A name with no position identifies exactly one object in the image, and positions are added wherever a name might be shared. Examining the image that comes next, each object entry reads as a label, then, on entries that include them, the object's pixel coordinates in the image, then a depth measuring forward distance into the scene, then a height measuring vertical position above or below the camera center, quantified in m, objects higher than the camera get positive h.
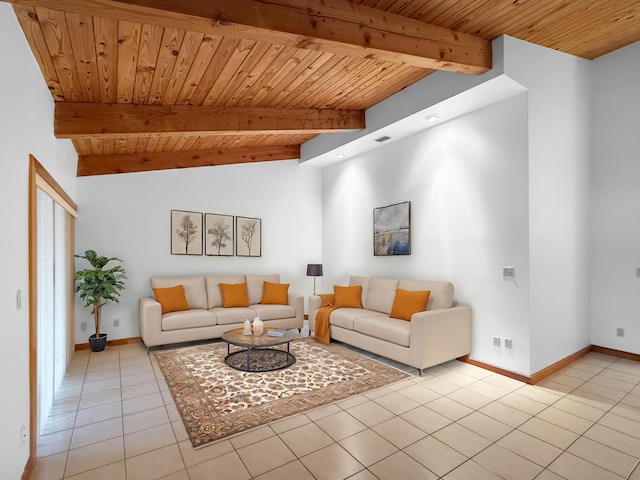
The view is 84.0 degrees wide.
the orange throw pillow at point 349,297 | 5.30 -0.87
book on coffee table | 4.15 -1.11
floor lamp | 6.26 -0.54
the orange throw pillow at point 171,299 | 4.95 -0.81
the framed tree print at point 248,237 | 6.21 +0.06
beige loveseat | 3.79 -1.04
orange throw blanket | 5.04 -1.21
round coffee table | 3.86 -1.41
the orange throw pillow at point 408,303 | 4.28 -0.79
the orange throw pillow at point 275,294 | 5.81 -0.89
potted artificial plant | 4.55 -0.57
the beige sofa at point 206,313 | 4.67 -1.05
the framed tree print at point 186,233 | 5.62 +0.13
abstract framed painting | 5.11 +0.14
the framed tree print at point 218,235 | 5.92 +0.10
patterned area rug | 2.82 -1.42
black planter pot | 4.72 -1.34
